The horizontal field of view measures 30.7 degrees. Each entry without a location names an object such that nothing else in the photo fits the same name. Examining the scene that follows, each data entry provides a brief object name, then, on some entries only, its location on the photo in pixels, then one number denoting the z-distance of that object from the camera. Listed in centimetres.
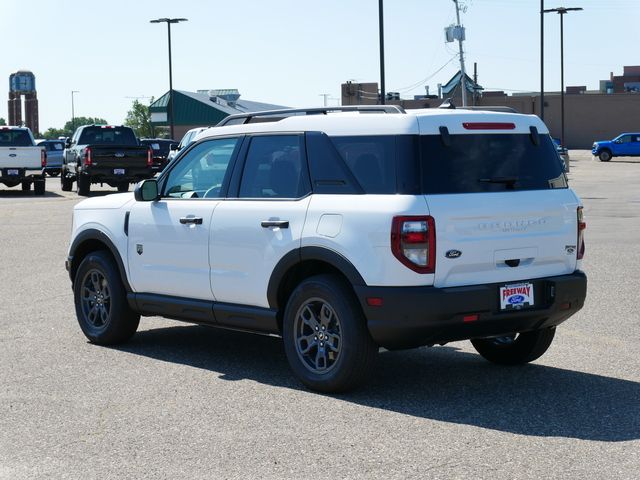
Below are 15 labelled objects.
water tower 15725
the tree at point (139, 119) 16398
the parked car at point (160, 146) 5094
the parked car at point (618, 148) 7425
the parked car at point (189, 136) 2904
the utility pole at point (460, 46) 6526
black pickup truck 3500
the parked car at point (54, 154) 5591
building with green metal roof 11594
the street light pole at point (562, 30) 7435
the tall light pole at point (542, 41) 6209
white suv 728
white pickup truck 3612
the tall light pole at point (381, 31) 3462
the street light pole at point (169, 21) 6519
